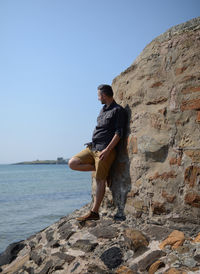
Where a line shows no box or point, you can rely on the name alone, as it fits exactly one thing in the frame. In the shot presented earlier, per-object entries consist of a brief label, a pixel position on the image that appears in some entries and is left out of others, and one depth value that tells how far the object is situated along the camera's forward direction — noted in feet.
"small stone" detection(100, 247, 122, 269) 9.17
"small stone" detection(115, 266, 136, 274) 8.57
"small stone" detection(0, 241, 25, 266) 14.23
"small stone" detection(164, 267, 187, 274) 7.52
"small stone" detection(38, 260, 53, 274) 10.56
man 12.31
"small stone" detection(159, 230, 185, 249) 8.82
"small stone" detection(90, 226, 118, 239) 10.57
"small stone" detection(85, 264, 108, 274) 8.96
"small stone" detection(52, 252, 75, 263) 10.23
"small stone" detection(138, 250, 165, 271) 8.50
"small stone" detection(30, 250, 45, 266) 11.57
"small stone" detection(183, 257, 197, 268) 7.75
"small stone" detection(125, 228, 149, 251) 9.46
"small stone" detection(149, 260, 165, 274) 8.14
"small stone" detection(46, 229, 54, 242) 13.16
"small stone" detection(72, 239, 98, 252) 10.30
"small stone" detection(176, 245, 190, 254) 8.39
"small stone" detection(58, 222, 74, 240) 11.99
